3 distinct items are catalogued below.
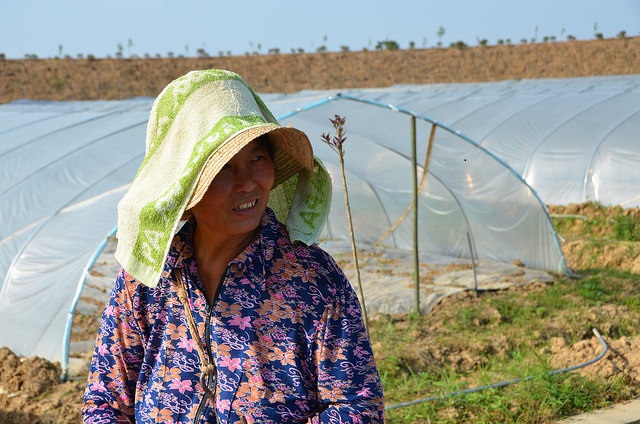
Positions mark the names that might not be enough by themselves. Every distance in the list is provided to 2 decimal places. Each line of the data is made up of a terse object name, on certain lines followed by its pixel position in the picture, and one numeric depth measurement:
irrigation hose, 4.31
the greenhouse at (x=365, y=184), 6.24
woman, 1.75
